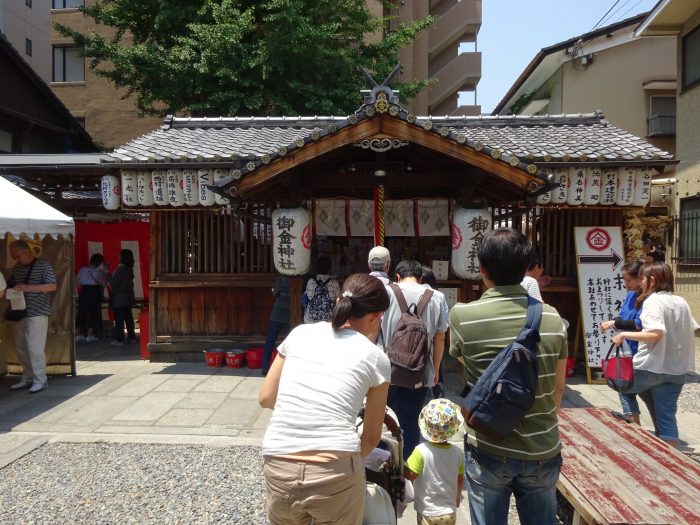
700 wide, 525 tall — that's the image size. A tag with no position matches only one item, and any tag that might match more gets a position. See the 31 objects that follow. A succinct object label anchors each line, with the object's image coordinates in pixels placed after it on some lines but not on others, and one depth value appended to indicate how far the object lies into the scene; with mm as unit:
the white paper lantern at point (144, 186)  8781
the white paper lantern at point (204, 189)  8672
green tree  14023
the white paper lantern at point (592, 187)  8242
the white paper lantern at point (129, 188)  8797
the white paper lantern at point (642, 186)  8234
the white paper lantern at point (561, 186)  8242
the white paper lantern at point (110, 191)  9219
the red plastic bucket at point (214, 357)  8938
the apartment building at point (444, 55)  26828
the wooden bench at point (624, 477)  2947
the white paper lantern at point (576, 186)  8258
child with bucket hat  2877
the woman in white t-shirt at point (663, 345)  4598
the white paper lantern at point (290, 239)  7762
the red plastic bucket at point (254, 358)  8984
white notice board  8211
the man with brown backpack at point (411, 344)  4156
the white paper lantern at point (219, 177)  8609
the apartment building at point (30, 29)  21891
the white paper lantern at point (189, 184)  8695
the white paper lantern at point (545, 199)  8125
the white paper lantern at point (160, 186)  8734
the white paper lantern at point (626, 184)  8281
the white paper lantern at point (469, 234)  7504
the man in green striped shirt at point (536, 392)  2422
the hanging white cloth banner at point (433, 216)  8570
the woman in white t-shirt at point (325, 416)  2289
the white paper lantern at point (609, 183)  8297
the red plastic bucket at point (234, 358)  8930
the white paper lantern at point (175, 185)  8703
